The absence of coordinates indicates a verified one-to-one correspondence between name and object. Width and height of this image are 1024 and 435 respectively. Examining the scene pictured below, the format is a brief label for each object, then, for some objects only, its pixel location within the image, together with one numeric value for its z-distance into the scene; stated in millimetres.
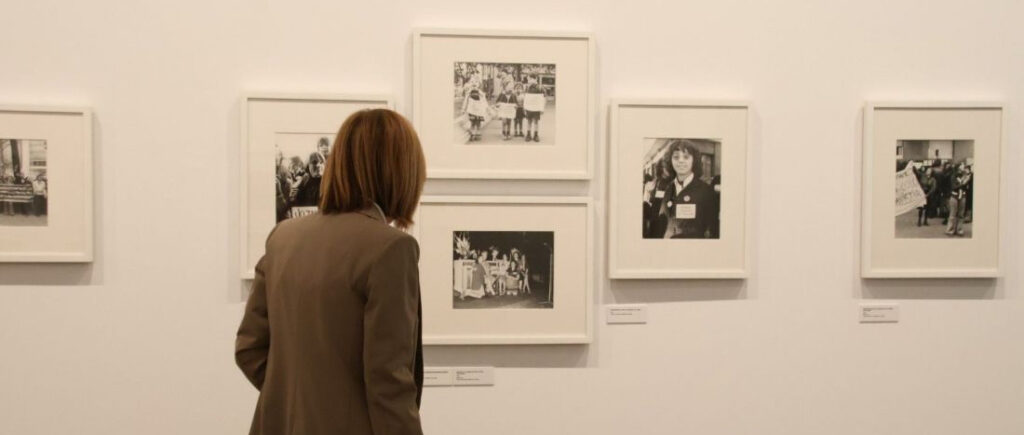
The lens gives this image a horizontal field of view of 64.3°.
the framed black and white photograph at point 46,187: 3445
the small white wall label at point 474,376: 3615
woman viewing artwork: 2182
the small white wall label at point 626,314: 3674
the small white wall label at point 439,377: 3604
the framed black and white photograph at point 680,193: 3621
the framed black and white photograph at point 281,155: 3473
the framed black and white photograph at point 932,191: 3732
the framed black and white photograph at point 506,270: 3568
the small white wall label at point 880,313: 3785
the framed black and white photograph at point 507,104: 3533
